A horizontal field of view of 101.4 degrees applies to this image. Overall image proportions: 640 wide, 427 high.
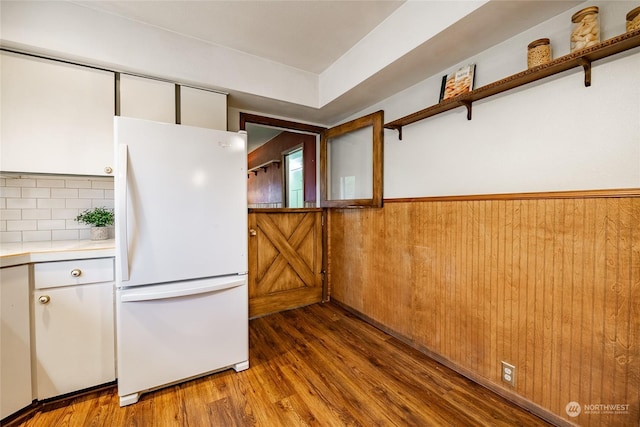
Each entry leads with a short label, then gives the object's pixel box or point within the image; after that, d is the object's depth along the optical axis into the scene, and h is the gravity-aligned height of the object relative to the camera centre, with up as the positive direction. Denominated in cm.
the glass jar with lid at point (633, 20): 111 +82
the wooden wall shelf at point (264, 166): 412 +74
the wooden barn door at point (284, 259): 293 -59
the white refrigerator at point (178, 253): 157 -29
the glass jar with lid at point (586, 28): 124 +87
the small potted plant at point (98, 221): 199 -8
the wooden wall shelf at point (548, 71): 115 +73
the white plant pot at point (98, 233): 199 -18
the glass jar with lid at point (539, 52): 141 +85
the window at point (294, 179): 361 +44
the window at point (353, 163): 254 +51
